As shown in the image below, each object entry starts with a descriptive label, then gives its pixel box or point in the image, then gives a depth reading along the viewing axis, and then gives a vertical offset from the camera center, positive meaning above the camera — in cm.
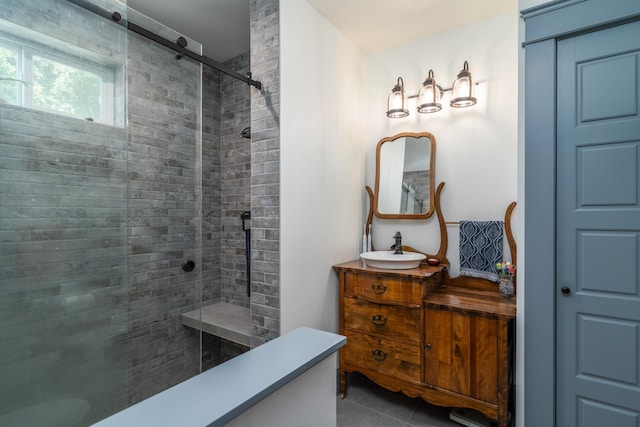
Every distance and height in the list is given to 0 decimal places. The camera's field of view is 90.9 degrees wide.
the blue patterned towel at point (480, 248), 227 -28
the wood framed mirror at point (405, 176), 262 +30
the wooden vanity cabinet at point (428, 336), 181 -81
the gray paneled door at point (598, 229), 153 -10
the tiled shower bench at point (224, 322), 230 -89
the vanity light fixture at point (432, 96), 234 +91
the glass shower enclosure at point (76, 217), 141 -3
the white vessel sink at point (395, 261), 225 -37
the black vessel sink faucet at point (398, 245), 251 -28
